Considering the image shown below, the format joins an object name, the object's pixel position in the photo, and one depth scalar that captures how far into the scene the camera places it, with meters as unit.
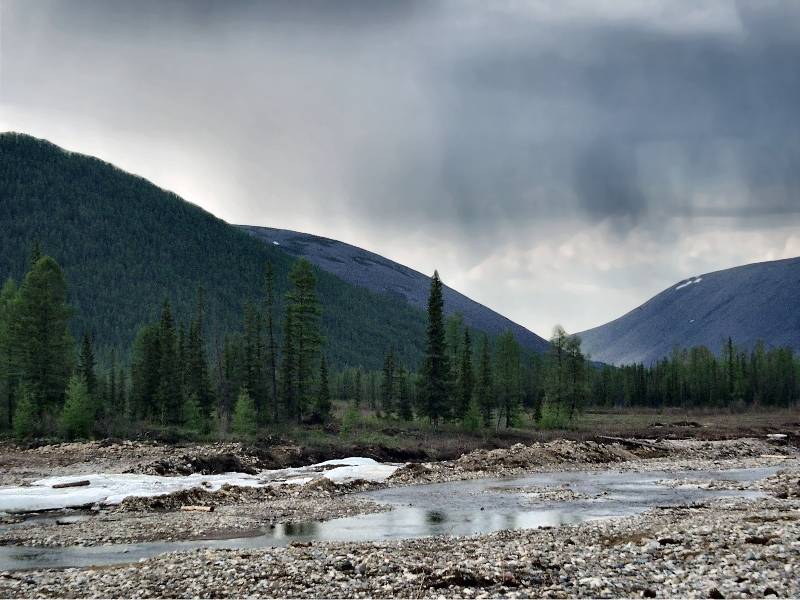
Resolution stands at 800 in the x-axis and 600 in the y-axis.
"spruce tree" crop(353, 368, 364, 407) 156.89
